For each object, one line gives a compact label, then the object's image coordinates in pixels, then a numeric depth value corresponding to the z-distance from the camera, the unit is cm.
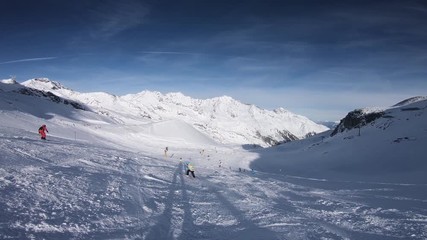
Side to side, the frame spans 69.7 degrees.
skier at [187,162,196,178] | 2278
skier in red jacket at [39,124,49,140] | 2726
